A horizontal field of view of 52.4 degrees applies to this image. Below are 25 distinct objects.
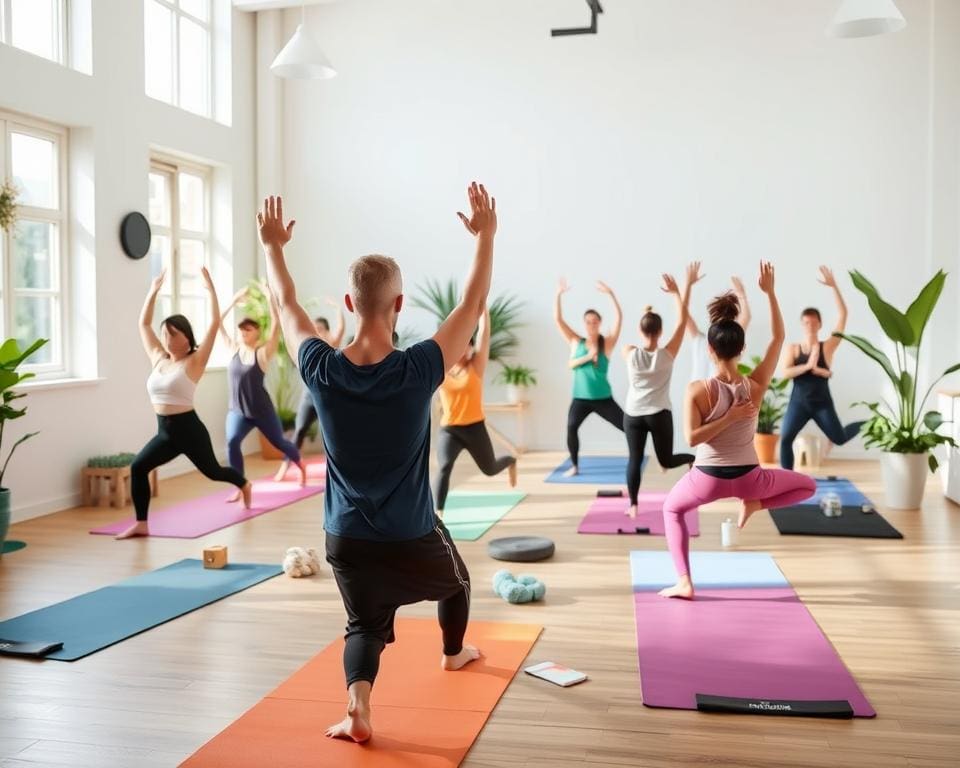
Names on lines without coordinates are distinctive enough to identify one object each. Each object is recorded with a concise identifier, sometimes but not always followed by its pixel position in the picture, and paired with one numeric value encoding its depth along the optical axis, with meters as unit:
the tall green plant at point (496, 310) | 8.79
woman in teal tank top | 7.10
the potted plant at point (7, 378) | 4.87
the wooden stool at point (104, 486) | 6.36
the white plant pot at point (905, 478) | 6.00
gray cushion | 4.84
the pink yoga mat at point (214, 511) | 5.67
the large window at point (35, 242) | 6.07
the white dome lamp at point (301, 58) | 6.21
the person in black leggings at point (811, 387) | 6.76
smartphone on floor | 3.17
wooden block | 4.73
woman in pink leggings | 3.86
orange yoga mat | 2.63
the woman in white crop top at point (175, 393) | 5.31
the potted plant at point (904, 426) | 5.97
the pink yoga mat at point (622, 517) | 5.54
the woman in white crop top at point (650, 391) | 5.52
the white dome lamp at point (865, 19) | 5.48
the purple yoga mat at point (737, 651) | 3.07
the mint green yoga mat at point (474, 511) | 5.57
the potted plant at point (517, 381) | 8.69
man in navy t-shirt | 2.53
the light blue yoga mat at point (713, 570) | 4.39
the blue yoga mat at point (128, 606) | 3.69
